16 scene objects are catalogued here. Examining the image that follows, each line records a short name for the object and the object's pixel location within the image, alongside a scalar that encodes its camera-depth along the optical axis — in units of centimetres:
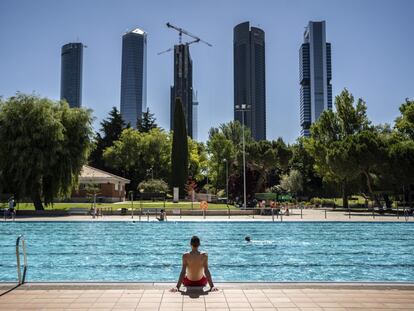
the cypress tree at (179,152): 6188
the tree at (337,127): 5262
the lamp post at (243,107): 4366
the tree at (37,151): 3453
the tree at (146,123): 8688
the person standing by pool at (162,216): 2889
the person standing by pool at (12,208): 2988
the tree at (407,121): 4869
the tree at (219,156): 7406
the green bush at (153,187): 5928
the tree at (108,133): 7712
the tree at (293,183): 7094
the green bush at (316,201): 6094
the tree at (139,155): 7144
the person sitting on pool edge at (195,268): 733
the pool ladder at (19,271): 753
